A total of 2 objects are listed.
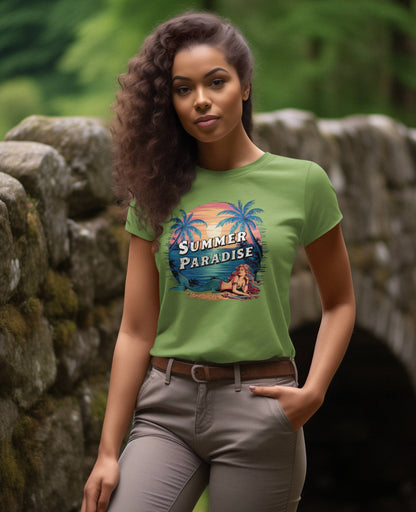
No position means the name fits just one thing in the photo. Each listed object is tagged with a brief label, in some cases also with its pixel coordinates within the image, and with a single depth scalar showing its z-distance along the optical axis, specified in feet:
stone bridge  17.78
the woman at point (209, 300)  8.21
